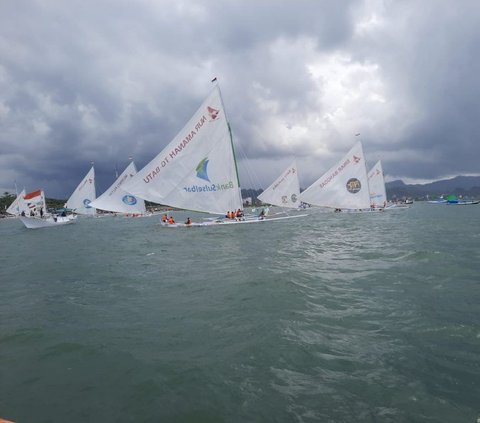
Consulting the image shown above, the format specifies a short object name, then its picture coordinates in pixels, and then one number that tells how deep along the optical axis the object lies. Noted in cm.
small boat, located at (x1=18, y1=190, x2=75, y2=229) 5512
